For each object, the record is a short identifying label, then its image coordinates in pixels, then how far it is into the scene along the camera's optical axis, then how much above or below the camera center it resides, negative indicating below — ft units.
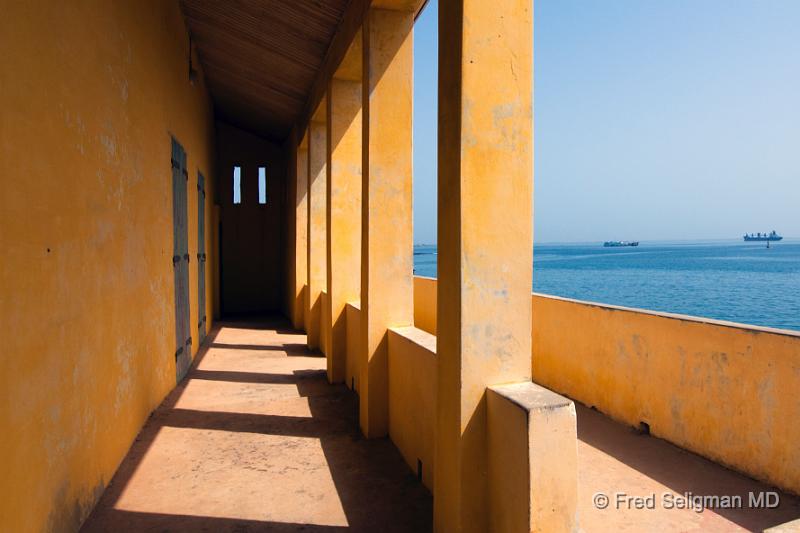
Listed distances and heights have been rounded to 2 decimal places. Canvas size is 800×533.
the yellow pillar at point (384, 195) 14.11 +1.47
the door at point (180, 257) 19.62 -0.18
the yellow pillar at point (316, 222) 26.43 +1.45
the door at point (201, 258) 26.40 -0.29
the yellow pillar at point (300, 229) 31.50 +1.31
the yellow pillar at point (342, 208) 19.74 +1.64
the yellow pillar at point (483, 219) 8.02 +0.47
